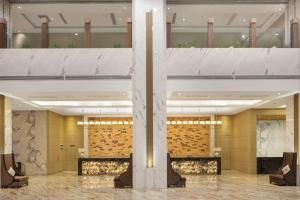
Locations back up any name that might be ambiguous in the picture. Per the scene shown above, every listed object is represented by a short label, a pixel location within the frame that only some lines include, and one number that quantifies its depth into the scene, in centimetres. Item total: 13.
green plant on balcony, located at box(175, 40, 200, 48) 795
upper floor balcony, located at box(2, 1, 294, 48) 798
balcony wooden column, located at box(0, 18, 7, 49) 792
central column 758
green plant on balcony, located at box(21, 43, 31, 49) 793
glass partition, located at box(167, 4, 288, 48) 802
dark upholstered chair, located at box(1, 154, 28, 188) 798
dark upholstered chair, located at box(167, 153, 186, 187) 767
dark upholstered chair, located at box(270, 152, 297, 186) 816
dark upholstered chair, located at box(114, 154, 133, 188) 765
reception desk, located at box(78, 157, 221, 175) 1092
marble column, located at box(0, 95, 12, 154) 818
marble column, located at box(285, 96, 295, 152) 845
